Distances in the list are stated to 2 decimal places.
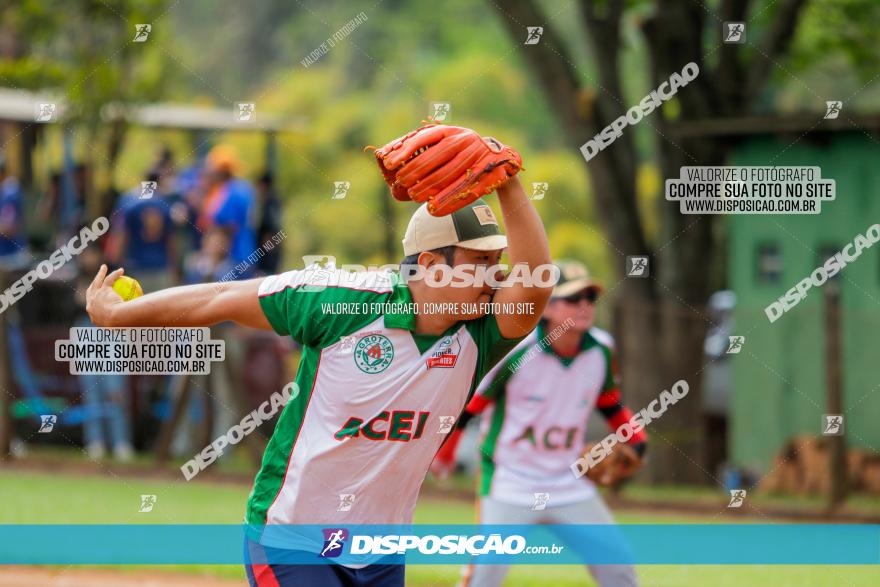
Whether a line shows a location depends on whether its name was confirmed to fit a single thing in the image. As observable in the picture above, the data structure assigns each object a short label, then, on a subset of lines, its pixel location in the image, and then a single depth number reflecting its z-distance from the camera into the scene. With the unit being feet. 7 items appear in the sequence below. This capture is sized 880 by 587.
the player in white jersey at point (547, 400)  22.31
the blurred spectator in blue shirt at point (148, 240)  42.75
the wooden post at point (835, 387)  39.52
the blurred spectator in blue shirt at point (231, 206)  40.91
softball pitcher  14.15
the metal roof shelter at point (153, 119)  48.14
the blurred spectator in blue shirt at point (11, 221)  45.62
